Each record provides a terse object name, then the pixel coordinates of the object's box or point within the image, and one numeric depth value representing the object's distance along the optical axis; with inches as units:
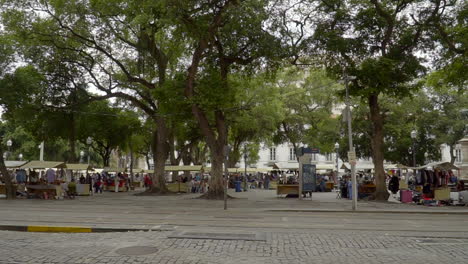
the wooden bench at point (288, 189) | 1087.8
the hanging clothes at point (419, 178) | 950.4
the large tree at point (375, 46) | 860.6
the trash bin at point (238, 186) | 1454.2
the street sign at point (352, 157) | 739.9
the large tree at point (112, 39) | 964.0
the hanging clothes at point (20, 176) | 1135.0
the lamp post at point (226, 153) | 721.1
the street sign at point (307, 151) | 1040.9
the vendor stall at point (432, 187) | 868.0
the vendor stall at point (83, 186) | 1180.5
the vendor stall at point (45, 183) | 1032.2
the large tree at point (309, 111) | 1830.7
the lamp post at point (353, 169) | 745.6
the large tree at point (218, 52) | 853.8
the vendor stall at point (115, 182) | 1471.5
